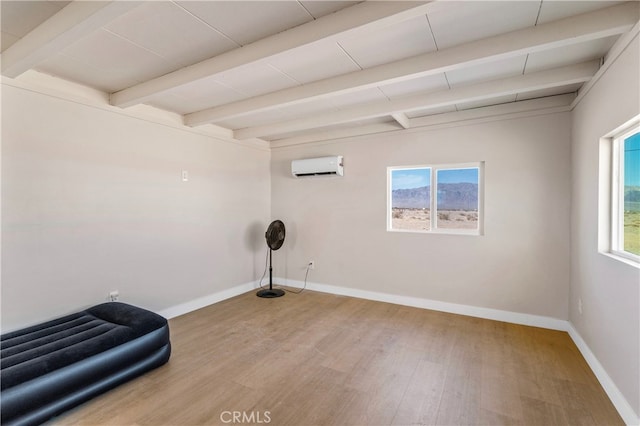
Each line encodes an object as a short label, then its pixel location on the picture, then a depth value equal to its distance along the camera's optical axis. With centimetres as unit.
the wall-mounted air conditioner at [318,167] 423
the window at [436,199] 358
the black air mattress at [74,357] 168
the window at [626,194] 195
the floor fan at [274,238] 445
